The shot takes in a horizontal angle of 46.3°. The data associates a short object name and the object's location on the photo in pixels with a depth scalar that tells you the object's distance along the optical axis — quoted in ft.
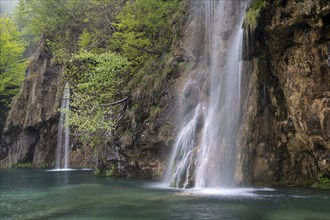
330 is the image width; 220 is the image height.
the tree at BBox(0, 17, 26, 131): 132.98
